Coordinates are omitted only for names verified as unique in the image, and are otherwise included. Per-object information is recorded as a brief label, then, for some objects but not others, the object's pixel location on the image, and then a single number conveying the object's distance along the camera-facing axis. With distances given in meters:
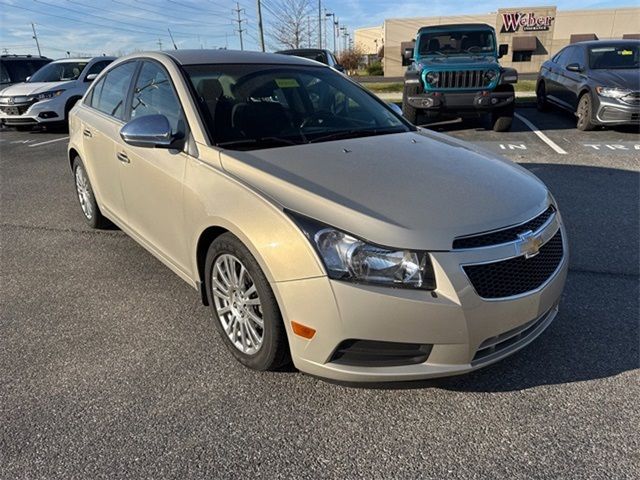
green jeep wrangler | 9.12
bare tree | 31.98
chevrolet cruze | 2.15
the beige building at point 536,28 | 43.12
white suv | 11.91
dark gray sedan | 8.61
